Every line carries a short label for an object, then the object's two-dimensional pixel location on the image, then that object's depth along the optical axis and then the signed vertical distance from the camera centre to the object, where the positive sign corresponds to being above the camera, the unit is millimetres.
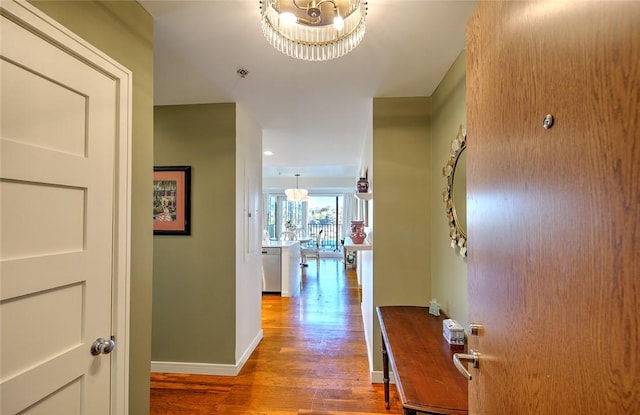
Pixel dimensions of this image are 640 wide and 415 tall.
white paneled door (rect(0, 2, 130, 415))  893 -9
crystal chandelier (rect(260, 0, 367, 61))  1283 +845
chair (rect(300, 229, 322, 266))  9326 -1145
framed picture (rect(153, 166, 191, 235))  2779 +134
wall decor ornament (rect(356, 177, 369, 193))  3086 +293
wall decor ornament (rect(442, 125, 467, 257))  1816 +140
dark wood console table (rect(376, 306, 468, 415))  1262 -748
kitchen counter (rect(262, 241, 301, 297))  5422 -945
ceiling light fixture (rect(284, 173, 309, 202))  7607 +494
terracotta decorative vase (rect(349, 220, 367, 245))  2986 -175
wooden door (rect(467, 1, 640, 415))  481 +14
